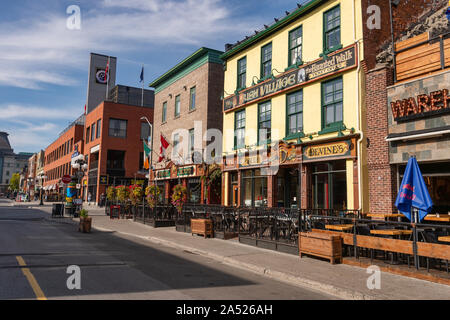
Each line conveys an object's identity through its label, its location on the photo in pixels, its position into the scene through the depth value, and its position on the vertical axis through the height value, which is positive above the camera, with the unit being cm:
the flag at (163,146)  2838 +391
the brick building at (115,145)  4772 +682
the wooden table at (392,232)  889 -87
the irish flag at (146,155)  3105 +369
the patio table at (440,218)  1088 -60
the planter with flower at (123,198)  2644 -33
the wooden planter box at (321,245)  953 -136
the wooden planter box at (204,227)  1504 -139
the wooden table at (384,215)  1208 -62
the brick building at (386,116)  1268 +314
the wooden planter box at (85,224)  1698 -150
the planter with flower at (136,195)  2443 -7
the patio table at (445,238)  744 -85
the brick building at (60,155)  6419 +815
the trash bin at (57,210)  2610 -129
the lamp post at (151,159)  3293 +330
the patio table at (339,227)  1027 -87
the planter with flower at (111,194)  2913 -4
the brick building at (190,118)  2506 +594
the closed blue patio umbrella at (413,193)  843 +12
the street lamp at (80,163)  3025 +270
